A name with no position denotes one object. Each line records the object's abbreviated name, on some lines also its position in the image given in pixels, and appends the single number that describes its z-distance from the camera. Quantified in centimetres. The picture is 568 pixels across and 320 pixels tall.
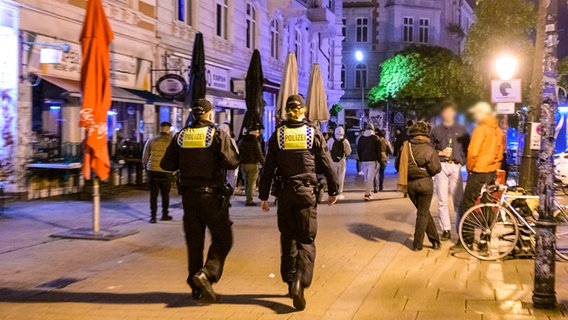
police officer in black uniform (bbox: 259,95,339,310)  608
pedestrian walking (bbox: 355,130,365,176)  2431
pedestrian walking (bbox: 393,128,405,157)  2290
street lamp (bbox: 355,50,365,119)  5067
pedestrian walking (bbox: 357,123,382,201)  1545
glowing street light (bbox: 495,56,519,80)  1561
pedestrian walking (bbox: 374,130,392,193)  1756
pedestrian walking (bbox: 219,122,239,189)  1503
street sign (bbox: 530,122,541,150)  1050
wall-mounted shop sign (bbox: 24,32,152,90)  1396
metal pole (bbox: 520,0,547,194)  1196
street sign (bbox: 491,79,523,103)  1259
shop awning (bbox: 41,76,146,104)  1401
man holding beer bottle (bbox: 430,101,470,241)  971
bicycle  834
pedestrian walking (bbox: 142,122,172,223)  1141
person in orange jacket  884
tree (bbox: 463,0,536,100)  1873
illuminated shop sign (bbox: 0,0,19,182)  1316
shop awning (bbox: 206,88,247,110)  2244
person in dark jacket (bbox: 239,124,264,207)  1398
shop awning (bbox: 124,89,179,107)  1715
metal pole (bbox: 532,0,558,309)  596
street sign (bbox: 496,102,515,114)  1319
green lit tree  4575
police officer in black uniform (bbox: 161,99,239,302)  615
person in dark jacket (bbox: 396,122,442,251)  888
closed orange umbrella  952
